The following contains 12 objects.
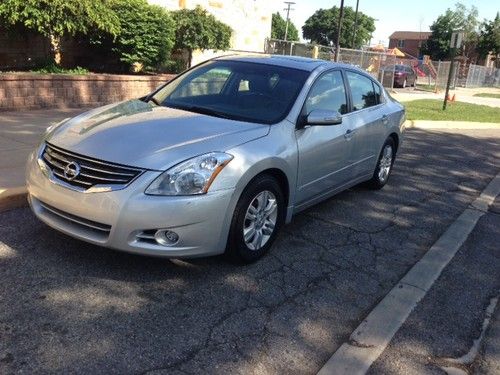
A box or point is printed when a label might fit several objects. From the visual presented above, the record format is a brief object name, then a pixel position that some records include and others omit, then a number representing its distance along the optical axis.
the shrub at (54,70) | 10.91
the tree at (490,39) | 54.97
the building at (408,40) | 101.81
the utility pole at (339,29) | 20.36
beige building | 19.20
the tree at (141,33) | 12.05
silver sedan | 3.52
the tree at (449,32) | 58.69
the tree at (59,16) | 9.66
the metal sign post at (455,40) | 17.13
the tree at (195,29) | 15.01
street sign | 17.12
